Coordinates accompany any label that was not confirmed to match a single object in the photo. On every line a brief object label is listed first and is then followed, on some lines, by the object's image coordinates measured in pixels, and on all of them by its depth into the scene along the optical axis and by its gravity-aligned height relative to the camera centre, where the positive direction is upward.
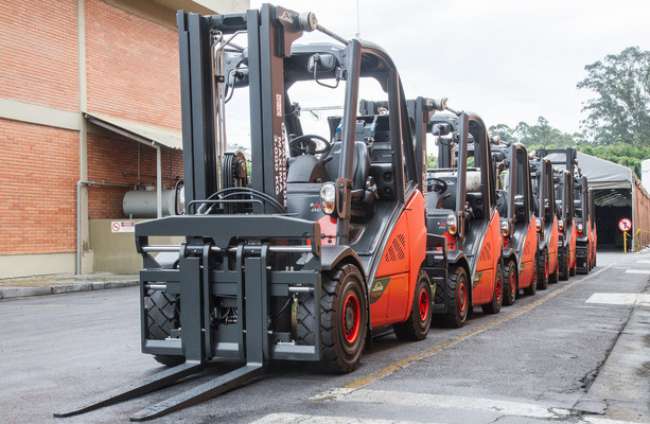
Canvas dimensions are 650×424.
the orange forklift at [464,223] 10.59 +0.10
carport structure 43.22 +1.65
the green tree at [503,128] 99.83 +12.99
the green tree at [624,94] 104.25 +16.15
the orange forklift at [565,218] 21.39 +0.25
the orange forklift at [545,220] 17.91 +0.18
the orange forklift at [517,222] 14.38 +0.12
